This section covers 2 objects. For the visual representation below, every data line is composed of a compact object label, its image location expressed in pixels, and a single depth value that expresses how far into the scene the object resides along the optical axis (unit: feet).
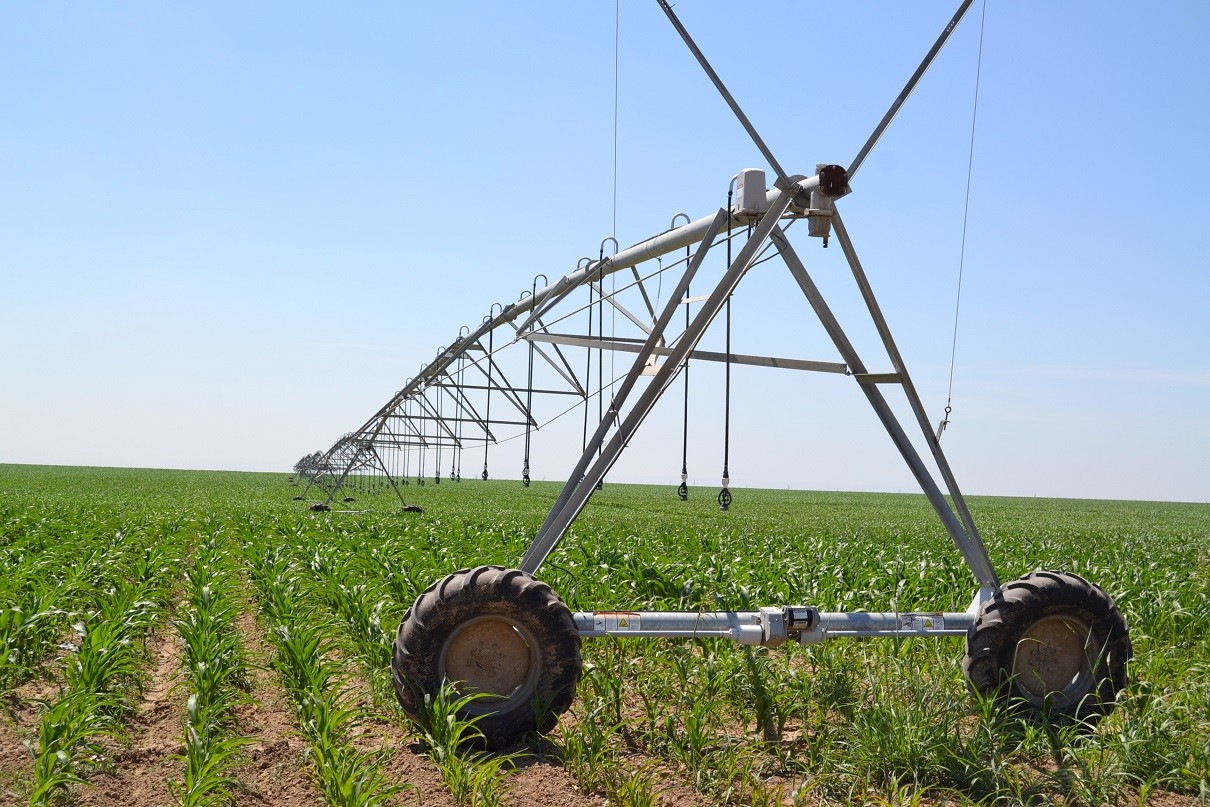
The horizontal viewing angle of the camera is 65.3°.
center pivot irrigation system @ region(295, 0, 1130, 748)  15.20
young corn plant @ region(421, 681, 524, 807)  13.02
